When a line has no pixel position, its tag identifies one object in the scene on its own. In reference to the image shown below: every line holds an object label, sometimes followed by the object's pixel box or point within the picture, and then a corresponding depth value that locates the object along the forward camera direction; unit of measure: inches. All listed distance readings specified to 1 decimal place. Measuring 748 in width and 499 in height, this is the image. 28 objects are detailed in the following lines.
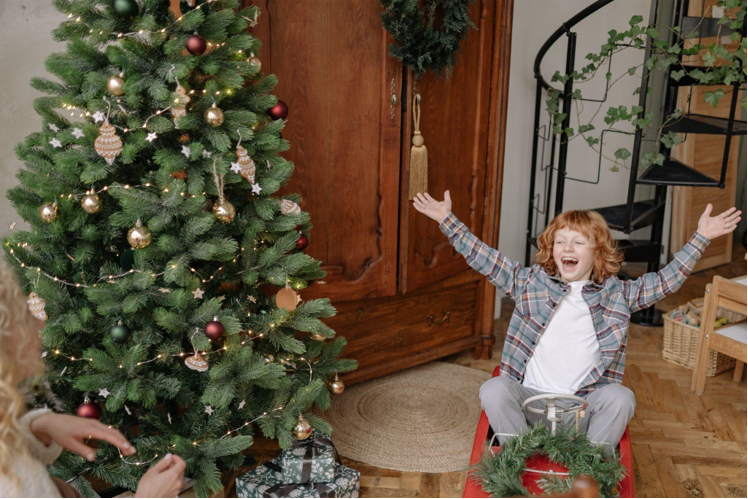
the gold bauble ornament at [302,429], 81.4
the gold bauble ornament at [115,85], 69.4
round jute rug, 100.0
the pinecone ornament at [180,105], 71.4
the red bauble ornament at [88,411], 70.8
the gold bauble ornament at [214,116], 72.7
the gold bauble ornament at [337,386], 89.6
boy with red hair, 87.9
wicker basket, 125.5
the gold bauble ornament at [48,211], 70.9
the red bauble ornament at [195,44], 70.9
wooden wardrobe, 95.6
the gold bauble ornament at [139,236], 70.9
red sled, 70.2
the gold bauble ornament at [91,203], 70.9
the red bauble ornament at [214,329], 73.0
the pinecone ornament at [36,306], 70.1
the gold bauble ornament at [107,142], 69.6
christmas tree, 71.7
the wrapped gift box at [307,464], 85.6
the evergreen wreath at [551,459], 67.6
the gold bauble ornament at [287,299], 82.1
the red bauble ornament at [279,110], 81.0
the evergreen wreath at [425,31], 95.9
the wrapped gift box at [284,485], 84.9
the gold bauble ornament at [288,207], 80.9
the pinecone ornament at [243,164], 75.4
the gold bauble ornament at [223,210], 74.5
